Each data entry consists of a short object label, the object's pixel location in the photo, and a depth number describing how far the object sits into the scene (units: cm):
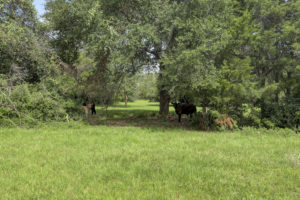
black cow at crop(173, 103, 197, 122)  1277
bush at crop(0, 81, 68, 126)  968
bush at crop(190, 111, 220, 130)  1034
